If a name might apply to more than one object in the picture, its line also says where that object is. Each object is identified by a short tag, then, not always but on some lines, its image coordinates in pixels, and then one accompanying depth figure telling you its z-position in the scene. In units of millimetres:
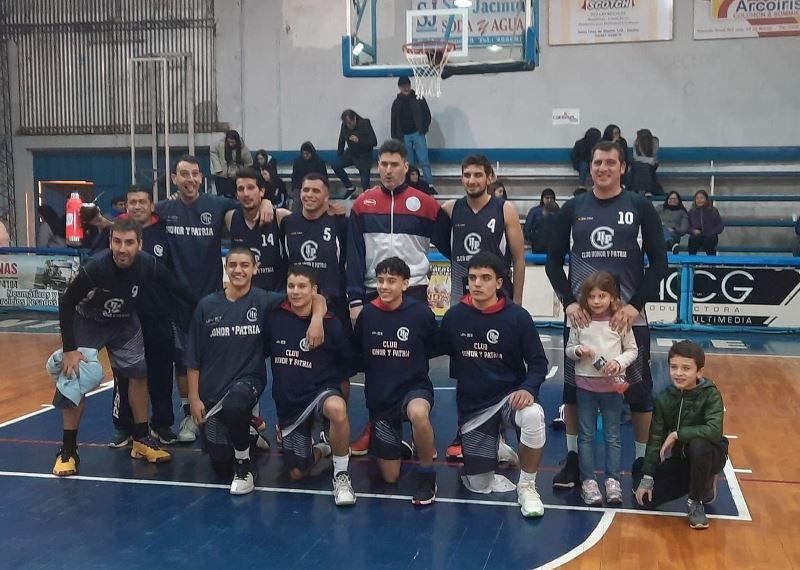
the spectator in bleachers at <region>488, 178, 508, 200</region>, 10342
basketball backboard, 10914
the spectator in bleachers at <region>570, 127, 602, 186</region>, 15062
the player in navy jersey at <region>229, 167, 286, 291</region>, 5977
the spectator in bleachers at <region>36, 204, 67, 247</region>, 13688
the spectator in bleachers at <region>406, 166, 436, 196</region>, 13461
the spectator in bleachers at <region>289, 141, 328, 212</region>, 15149
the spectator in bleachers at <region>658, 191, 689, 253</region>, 13805
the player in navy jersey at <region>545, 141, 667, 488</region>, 4977
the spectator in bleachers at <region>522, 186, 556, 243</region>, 13797
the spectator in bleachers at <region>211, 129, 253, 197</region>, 15422
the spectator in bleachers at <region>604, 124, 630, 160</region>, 14022
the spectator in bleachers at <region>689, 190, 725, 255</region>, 13688
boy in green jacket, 4547
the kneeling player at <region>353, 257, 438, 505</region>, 5145
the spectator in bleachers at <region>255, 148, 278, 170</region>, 15094
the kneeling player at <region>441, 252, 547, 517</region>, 4914
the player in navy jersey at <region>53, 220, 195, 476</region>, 5301
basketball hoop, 10914
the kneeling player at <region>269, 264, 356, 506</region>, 5180
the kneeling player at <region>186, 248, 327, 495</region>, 5234
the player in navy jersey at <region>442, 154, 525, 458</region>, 5553
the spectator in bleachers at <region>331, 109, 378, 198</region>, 15227
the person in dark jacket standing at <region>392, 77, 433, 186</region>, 15078
